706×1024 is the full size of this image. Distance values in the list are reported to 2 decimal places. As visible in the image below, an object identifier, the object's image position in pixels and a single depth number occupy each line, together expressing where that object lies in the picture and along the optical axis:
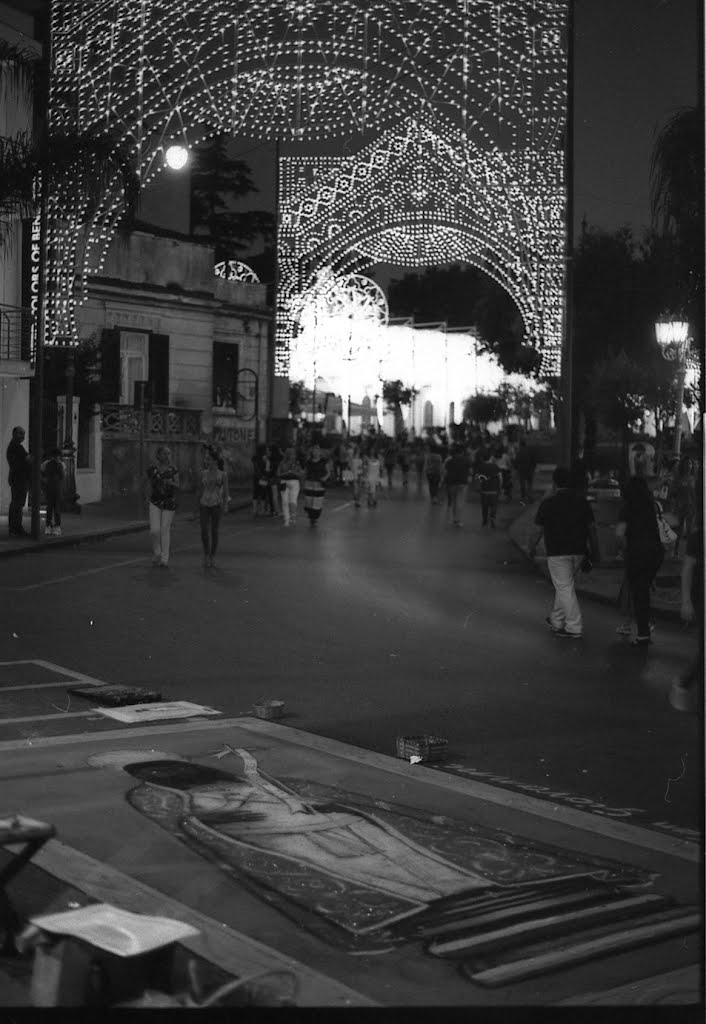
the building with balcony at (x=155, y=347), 26.70
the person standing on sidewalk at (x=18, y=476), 23.52
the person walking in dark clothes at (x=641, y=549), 12.88
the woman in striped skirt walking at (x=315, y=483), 28.67
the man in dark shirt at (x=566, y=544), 13.23
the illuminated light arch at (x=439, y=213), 20.44
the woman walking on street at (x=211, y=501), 18.98
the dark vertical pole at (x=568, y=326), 18.56
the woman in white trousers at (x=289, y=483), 28.28
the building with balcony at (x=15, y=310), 26.39
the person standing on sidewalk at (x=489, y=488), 29.98
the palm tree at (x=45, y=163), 16.31
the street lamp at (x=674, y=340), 11.73
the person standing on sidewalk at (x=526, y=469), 41.09
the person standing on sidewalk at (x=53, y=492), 23.39
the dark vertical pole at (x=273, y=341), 27.23
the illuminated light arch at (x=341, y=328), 38.25
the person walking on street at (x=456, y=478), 30.08
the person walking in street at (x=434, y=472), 38.91
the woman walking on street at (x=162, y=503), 18.33
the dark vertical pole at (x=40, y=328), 21.38
